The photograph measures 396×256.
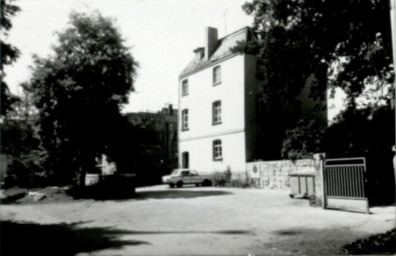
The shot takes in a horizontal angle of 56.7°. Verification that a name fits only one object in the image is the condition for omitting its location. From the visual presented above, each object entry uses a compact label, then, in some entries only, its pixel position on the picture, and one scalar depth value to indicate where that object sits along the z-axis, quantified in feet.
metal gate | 37.99
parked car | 90.89
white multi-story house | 89.97
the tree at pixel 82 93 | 68.74
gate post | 41.91
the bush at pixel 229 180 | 84.97
